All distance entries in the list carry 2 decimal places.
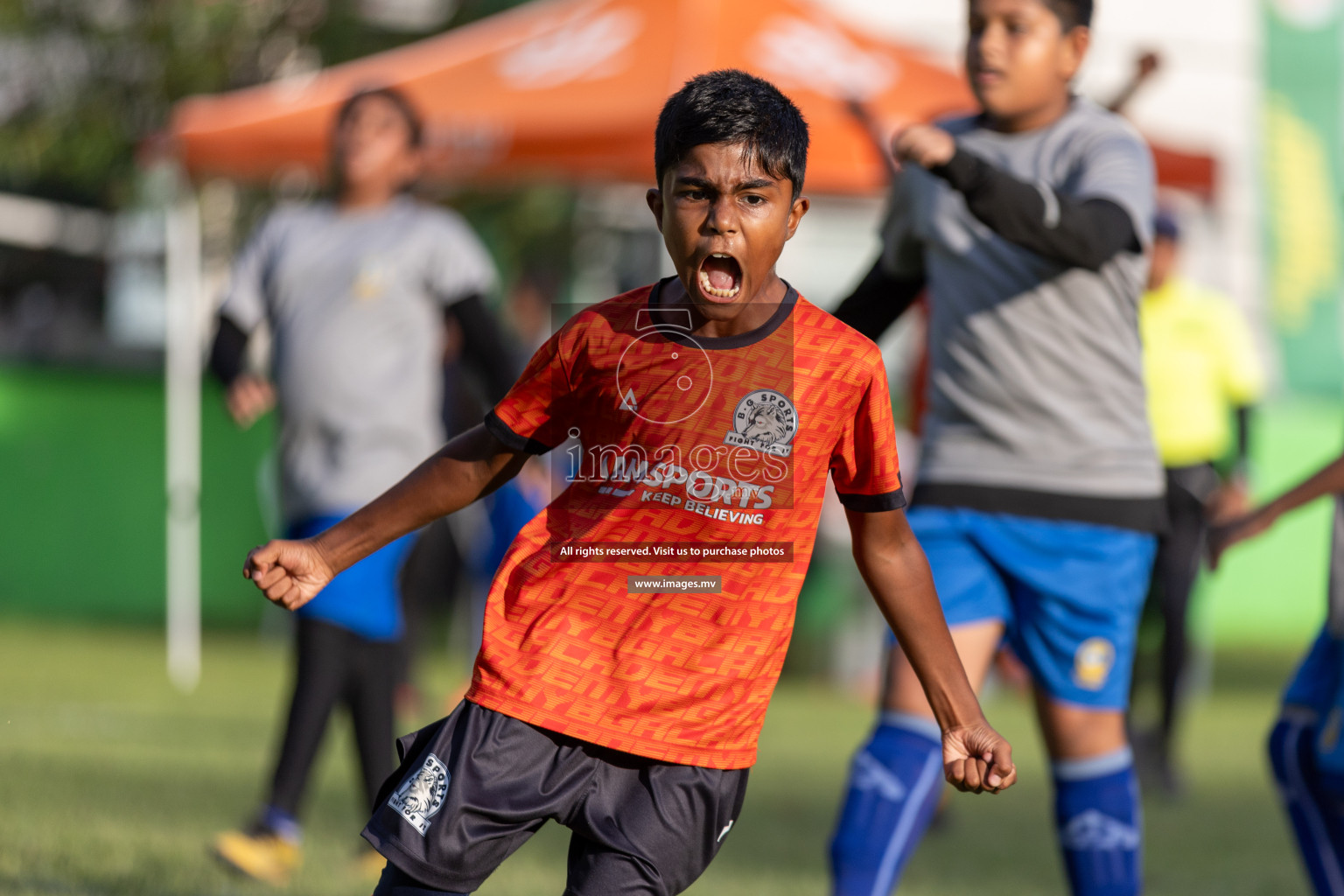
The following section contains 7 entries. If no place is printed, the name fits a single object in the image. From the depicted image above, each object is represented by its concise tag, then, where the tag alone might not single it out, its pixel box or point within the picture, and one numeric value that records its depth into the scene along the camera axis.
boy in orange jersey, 4.97
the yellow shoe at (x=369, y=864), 9.72
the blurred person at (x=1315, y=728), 7.66
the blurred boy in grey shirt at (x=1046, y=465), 7.14
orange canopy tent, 17.73
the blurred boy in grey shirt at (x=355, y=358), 9.67
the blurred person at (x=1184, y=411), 13.55
